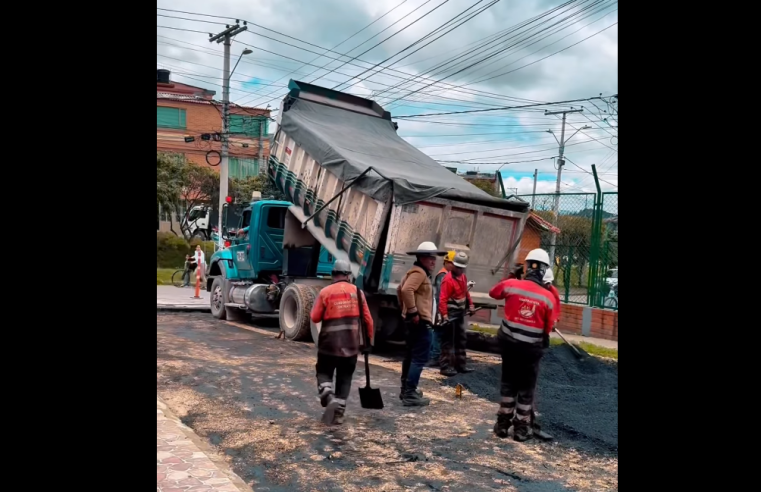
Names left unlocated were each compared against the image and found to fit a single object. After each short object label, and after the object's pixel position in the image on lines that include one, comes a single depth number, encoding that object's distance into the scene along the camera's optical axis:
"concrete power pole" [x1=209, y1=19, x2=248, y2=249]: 18.91
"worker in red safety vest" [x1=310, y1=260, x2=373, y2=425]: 6.12
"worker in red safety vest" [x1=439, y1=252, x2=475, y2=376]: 8.63
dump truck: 9.26
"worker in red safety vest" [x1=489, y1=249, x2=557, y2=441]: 5.65
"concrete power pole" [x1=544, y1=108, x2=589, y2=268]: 12.43
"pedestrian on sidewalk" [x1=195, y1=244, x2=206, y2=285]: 19.42
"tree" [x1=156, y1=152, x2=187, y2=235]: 29.44
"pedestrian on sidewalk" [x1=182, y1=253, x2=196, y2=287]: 21.94
